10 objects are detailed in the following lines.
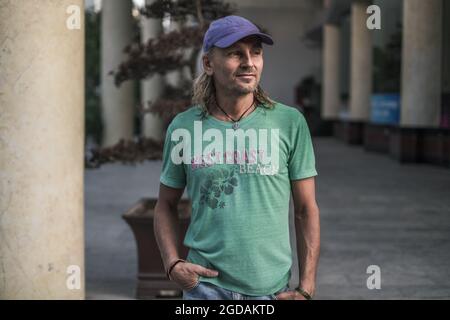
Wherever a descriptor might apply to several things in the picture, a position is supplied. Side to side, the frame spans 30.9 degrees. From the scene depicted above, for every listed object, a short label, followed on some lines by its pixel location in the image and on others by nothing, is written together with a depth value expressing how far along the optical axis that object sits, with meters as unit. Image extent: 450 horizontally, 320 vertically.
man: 2.32
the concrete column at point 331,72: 31.03
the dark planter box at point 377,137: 21.87
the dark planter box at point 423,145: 17.31
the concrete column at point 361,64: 24.98
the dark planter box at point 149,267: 6.12
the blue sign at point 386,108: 20.75
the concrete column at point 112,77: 19.06
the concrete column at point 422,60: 17.12
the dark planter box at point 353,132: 26.86
